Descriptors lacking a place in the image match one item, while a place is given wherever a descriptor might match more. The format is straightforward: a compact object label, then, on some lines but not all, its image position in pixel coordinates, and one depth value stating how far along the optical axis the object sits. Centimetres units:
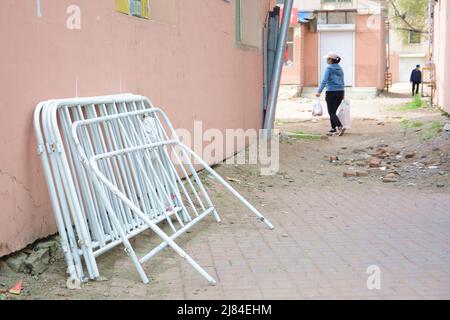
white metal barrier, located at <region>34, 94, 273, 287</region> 442
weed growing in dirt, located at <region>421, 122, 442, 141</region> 1178
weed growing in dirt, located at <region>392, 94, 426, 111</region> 2118
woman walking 1386
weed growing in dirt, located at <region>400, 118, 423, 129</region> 1447
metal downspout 1254
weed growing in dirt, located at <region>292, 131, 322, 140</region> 1352
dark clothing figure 2943
